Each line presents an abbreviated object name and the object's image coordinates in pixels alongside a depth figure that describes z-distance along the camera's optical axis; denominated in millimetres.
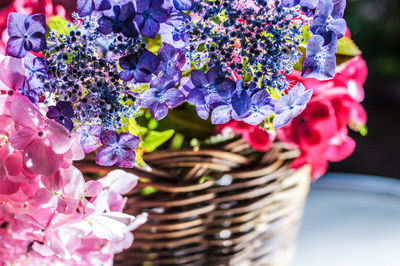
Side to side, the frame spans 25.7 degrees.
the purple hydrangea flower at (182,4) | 549
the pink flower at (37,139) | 551
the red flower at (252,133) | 702
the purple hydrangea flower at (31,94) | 565
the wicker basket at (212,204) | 695
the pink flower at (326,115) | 745
